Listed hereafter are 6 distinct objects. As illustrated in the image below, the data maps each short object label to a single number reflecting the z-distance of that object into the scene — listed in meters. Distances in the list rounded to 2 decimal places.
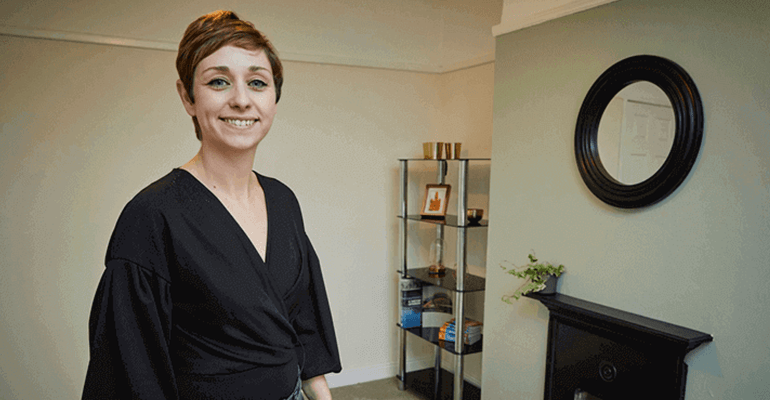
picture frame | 3.38
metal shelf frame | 3.03
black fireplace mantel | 1.85
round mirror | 1.85
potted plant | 2.35
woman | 0.94
